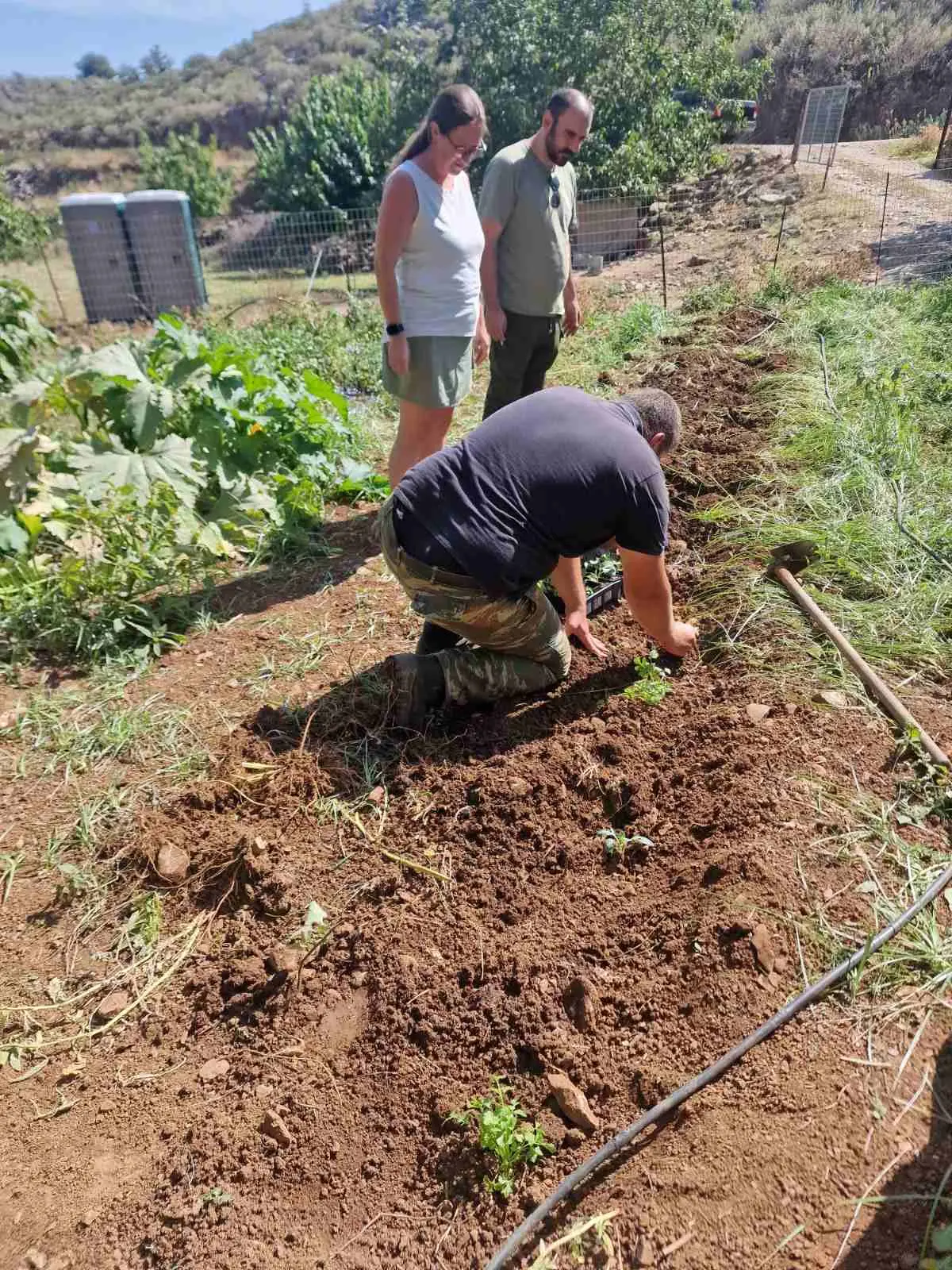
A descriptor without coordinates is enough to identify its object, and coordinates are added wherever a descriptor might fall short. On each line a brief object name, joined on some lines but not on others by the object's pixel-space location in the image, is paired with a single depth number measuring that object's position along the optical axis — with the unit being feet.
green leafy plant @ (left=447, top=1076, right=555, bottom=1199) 5.70
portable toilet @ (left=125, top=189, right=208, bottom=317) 33.37
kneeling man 7.70
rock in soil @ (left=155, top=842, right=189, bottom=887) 7.99
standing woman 10.30
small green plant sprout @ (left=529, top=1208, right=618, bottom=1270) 5.25
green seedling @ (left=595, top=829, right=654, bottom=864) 7.75
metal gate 47.67
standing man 11.81
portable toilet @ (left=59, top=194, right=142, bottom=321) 33.06
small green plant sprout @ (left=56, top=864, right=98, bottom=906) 8.01
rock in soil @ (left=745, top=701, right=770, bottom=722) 8.85
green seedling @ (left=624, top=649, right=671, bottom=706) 9.37
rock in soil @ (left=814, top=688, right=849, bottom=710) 8.86
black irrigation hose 5.31
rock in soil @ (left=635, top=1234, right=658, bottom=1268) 5.13
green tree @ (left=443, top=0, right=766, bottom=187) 46.98
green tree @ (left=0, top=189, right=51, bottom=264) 56.29
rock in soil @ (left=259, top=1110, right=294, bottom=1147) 6.08
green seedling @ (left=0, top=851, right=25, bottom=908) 8.18
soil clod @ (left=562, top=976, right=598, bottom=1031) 6.44
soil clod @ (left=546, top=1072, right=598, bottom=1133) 5.85
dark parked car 50.60
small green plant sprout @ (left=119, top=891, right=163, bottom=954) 7.55
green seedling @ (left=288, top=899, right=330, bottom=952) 7.31
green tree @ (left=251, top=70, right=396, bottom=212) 60.59
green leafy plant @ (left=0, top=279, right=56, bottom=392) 12.88
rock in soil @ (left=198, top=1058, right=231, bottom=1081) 6.56
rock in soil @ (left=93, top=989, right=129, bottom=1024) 7.07
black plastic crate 11.05
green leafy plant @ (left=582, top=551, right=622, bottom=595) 11.73
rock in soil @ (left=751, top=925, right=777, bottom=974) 6.44
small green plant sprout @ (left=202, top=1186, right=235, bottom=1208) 5.79
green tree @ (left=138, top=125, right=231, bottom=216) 72.38
